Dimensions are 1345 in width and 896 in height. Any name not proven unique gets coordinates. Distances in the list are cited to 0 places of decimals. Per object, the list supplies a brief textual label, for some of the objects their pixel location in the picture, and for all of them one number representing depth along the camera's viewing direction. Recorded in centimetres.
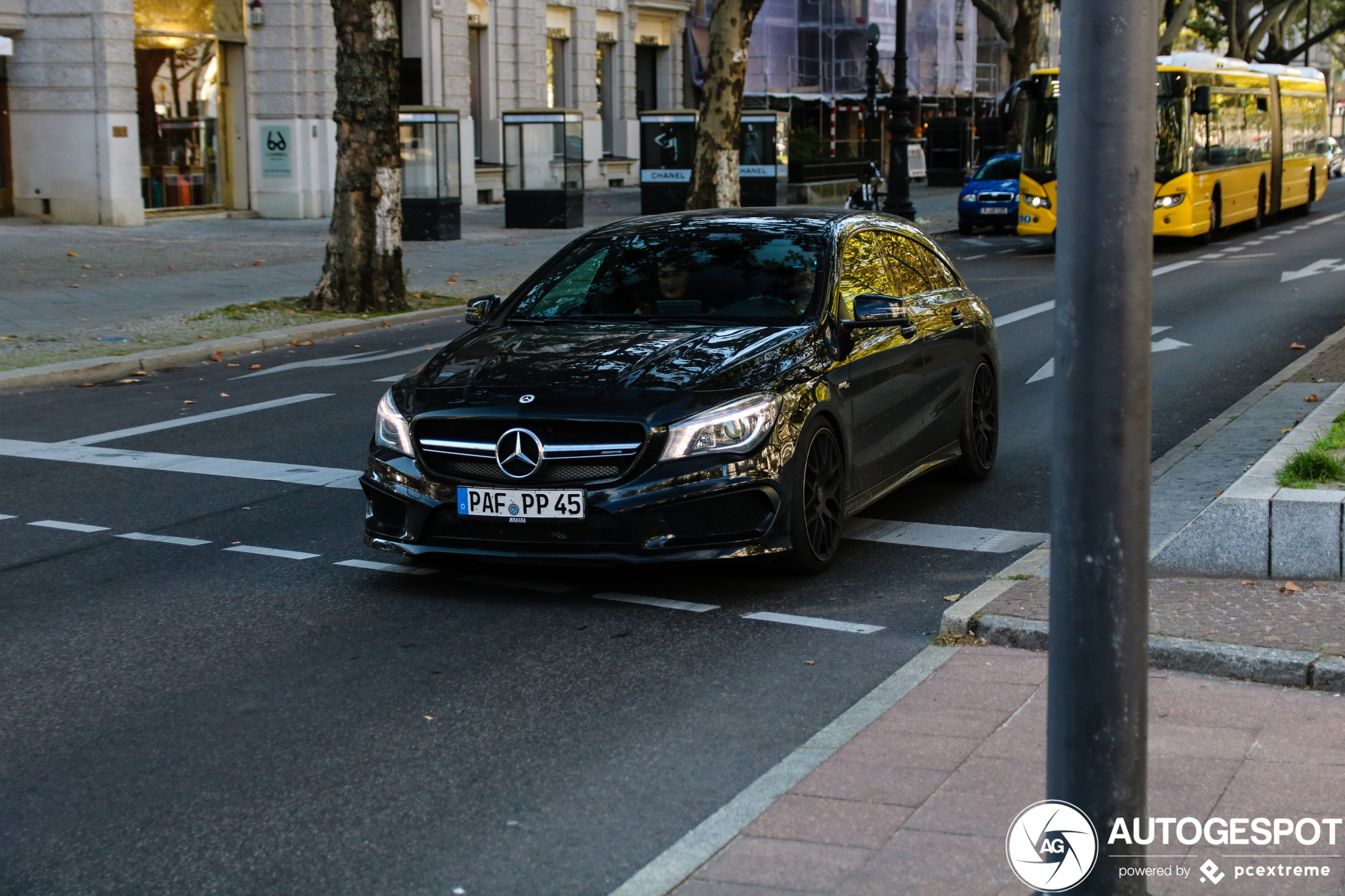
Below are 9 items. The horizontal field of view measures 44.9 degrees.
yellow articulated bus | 2636
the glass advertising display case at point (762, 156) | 3397
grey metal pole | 303
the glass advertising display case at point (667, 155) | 3222
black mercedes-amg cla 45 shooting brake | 638
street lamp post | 3222
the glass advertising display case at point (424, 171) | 2706
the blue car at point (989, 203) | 3053
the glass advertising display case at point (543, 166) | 2975
